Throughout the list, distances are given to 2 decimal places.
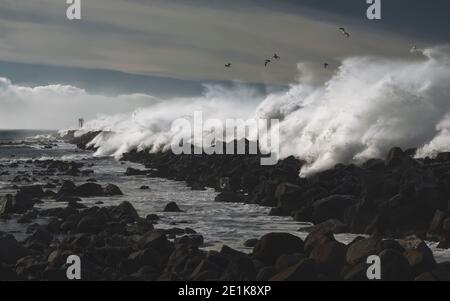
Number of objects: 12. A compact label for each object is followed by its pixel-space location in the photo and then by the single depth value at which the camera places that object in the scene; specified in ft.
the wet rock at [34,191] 94.06
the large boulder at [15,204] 77.82
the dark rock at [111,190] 96.94
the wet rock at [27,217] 71.24
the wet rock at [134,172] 136.65
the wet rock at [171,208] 78.02
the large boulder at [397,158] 91.81
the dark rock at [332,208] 66.49
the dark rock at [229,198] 87.71
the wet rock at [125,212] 69.31
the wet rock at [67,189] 93.91
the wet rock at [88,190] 94.94
